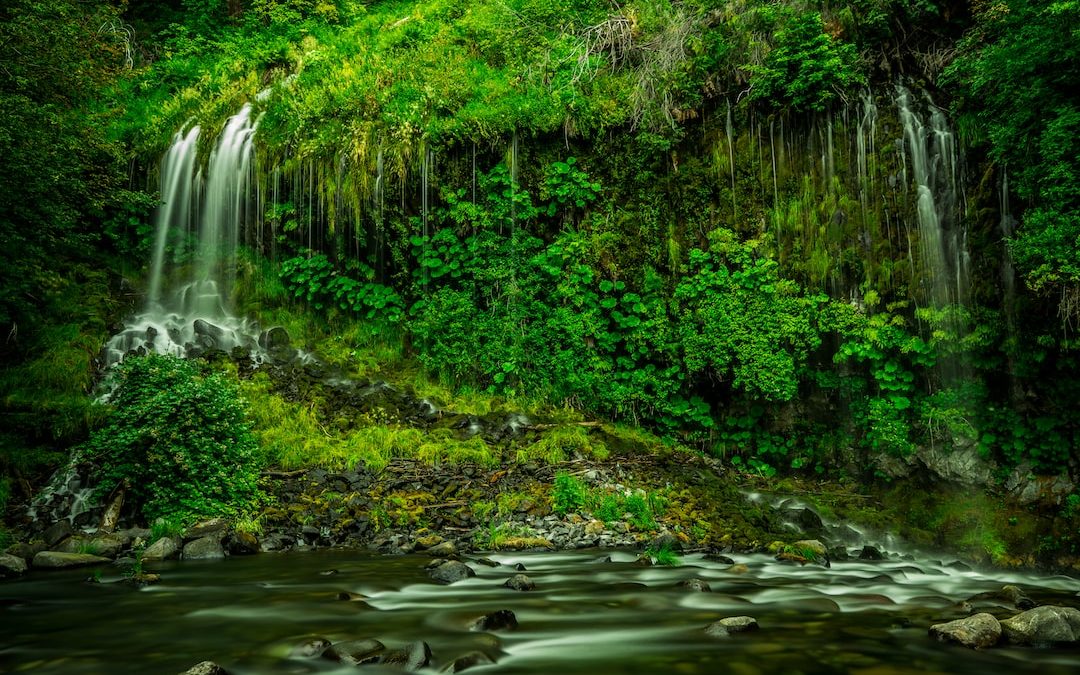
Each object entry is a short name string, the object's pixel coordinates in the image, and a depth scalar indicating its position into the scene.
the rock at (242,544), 7.47
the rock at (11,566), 6.28
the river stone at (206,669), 3.56
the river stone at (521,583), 5.82
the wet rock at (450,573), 6.07
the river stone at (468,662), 3.86
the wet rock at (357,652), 3.94
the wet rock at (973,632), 4.09
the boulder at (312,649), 4.07
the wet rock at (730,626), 4.43
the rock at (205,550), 7.21
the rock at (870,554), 7.63
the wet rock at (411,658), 3.85
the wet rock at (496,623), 4.64
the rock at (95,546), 7.09
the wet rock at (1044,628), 4.14
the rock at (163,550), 7.07
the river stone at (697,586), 5.63
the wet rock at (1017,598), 5.00
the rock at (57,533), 7.22
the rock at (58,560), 6.62
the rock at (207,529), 7.52
